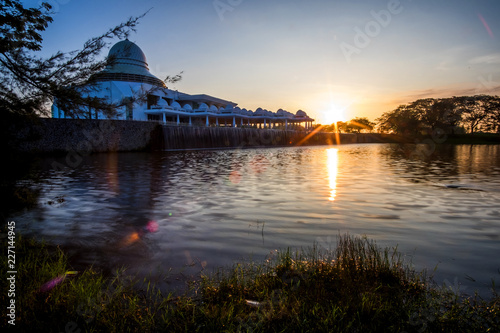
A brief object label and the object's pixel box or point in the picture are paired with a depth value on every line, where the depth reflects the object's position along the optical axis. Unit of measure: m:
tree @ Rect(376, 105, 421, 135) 75.81
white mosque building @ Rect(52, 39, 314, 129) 53.22
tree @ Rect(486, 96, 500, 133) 73.25
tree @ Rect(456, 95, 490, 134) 74.69
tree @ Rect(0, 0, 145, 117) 5.53
